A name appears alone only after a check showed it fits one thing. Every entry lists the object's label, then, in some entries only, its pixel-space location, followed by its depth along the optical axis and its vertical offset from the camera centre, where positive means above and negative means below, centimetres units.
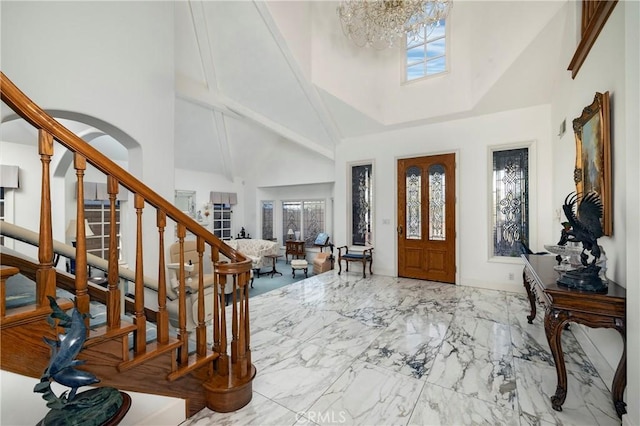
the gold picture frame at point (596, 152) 208 +51
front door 498 -7
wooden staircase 111 -51
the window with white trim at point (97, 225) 576 -21
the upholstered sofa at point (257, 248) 678 -85
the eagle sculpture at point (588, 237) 178 -15
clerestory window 492 +289
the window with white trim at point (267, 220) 902 -17
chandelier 348 +257
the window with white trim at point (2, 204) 453 +19
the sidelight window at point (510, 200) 445 +22
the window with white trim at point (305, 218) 838 -11
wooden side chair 545 -86
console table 167 -63
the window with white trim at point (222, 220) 823 -16
